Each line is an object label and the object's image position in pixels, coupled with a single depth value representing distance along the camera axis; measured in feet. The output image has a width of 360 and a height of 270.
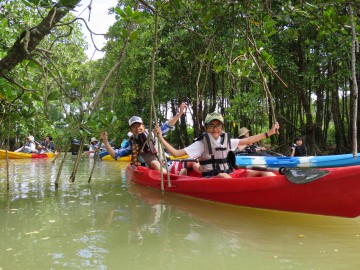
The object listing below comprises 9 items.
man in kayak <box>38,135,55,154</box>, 55.24
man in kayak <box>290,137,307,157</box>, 32.01
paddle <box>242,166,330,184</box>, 11.29
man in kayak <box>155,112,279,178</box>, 14.52
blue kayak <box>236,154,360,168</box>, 22.43
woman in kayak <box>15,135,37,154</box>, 54.34
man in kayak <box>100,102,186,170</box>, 19.09
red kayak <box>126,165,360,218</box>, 11.00
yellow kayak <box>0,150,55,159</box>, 50.50
